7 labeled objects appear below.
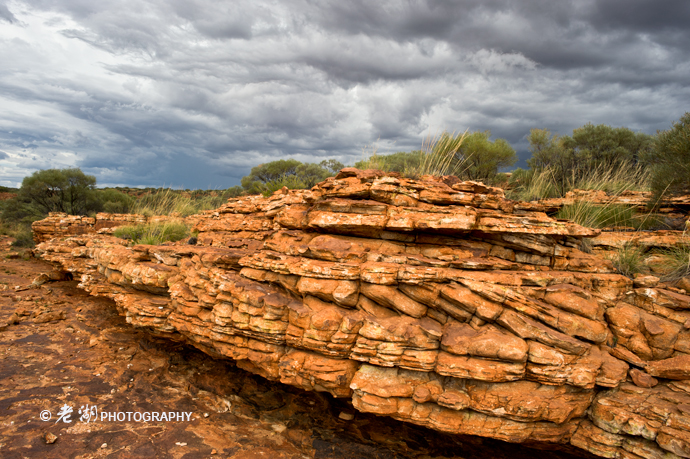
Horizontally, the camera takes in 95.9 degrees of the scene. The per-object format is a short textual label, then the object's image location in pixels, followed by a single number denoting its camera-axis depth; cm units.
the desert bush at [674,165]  838
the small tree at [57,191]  2388
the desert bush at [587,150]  1377
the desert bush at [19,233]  1866
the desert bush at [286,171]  2102
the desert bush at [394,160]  892
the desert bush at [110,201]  2445
